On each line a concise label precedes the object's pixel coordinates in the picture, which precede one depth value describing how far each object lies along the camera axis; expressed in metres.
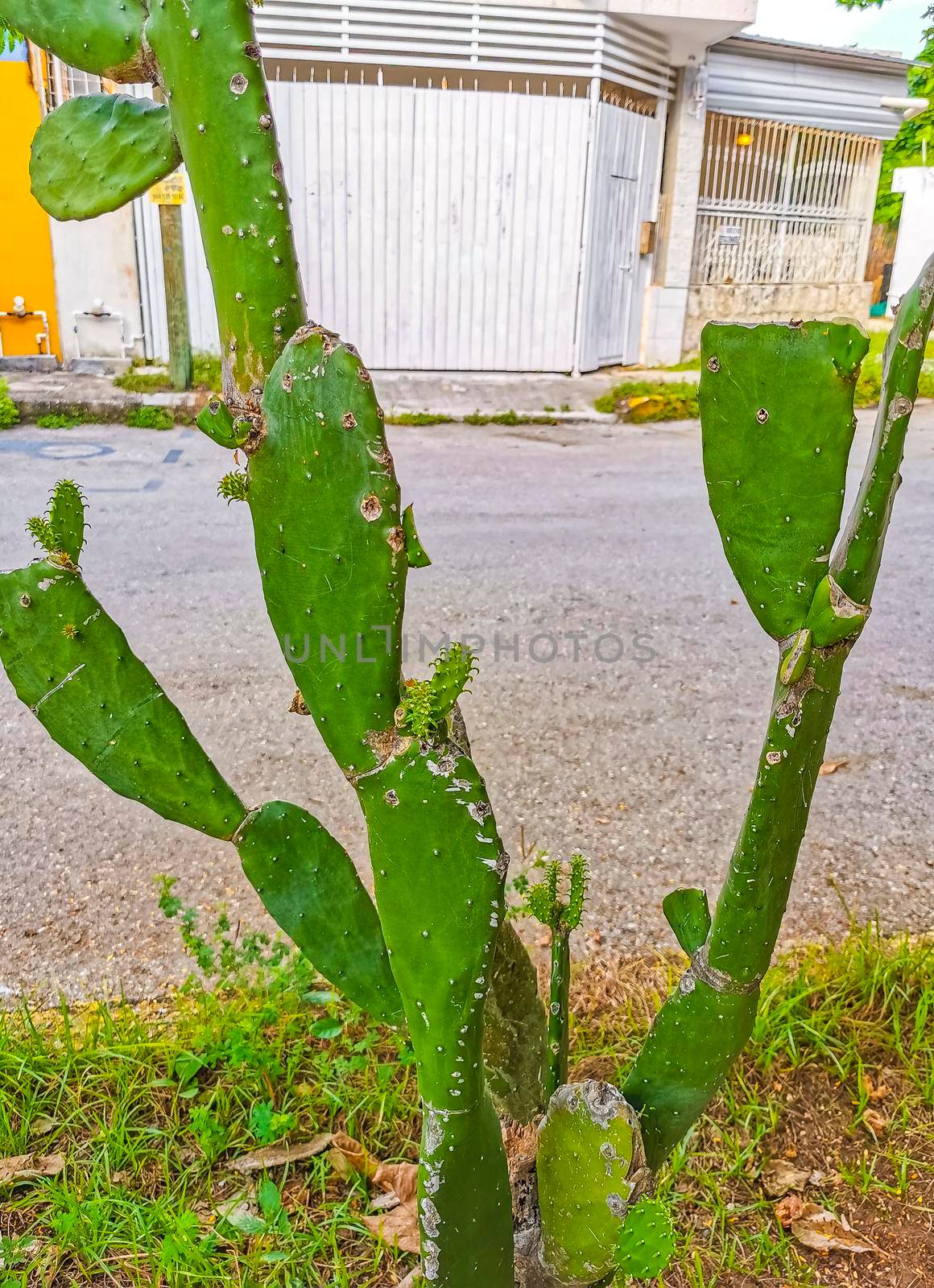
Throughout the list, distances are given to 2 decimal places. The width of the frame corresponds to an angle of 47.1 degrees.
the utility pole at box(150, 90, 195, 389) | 8.02
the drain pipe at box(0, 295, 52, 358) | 8.75
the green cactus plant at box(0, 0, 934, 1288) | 1.01
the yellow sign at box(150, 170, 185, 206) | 7.57
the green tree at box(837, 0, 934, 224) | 16.14
